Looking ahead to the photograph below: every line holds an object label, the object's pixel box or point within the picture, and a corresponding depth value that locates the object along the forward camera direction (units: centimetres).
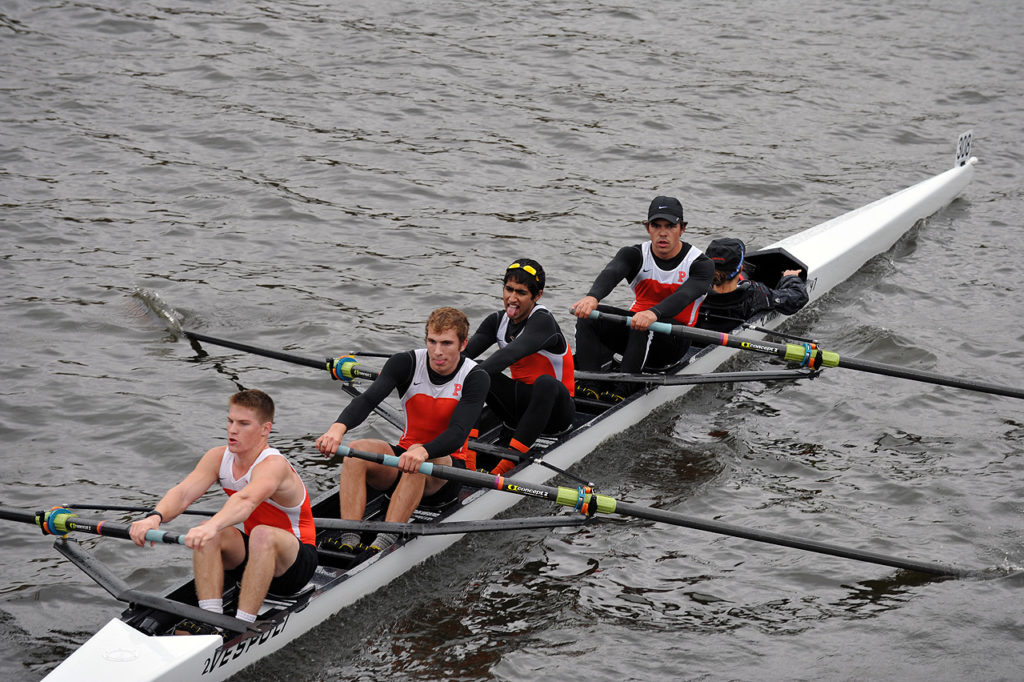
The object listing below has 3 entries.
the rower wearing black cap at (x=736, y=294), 2284
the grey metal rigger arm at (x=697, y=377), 2039
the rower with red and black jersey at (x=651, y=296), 2042
